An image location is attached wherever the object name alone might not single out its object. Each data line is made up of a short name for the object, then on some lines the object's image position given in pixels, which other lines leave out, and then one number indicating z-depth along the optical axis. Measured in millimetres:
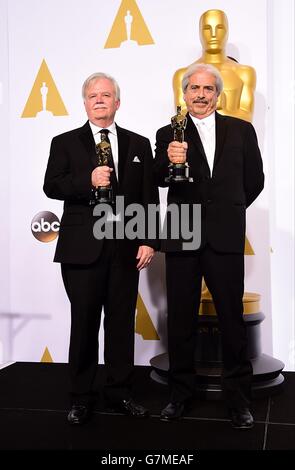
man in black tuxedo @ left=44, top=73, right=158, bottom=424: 2666
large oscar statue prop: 3215
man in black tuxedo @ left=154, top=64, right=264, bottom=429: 2621
